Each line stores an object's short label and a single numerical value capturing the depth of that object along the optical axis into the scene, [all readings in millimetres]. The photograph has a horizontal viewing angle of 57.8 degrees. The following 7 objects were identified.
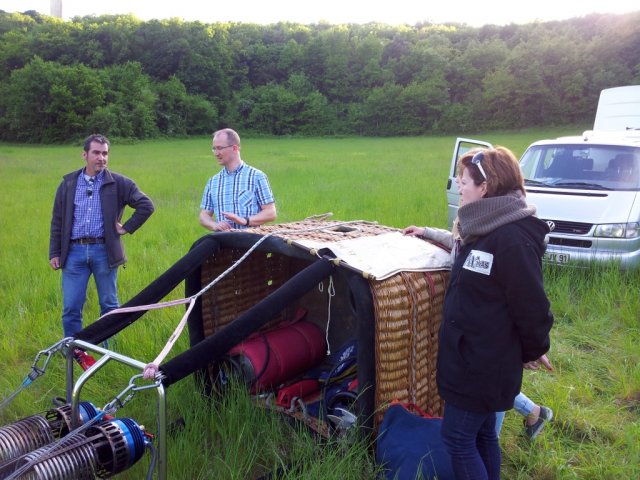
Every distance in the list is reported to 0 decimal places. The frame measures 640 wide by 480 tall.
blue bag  2615
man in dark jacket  4715
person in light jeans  3365
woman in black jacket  2232
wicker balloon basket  2830
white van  6328
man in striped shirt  4617
